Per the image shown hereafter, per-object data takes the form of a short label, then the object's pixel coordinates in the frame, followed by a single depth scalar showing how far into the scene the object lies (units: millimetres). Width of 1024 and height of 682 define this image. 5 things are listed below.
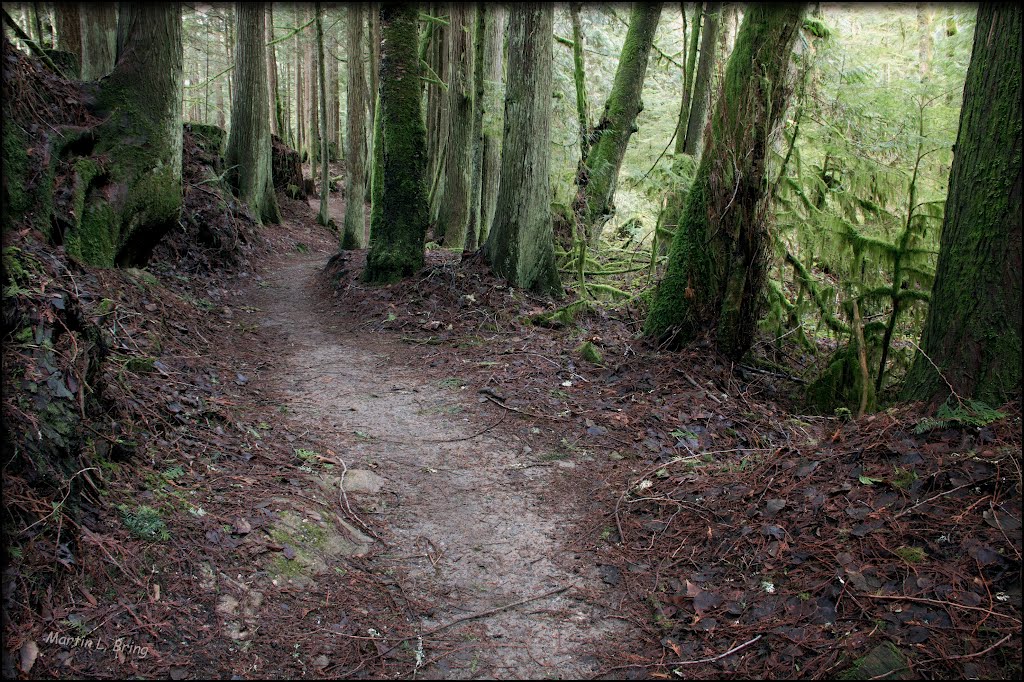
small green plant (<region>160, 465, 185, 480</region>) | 3896
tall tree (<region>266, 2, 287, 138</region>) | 23412
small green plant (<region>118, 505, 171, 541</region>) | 3285
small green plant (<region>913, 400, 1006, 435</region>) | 3400
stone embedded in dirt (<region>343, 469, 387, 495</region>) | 4721
